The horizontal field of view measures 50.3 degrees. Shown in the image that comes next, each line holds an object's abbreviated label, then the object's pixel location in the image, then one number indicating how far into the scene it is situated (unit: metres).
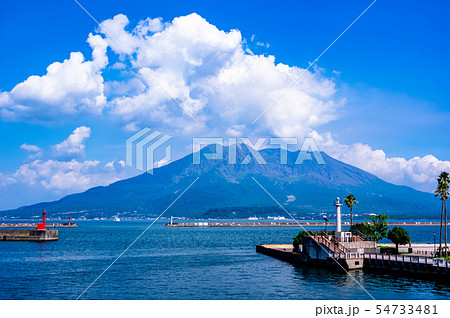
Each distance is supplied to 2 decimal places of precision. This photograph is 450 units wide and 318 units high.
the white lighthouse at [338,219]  65.69
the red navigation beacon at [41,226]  135.16
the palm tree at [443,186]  67.00
